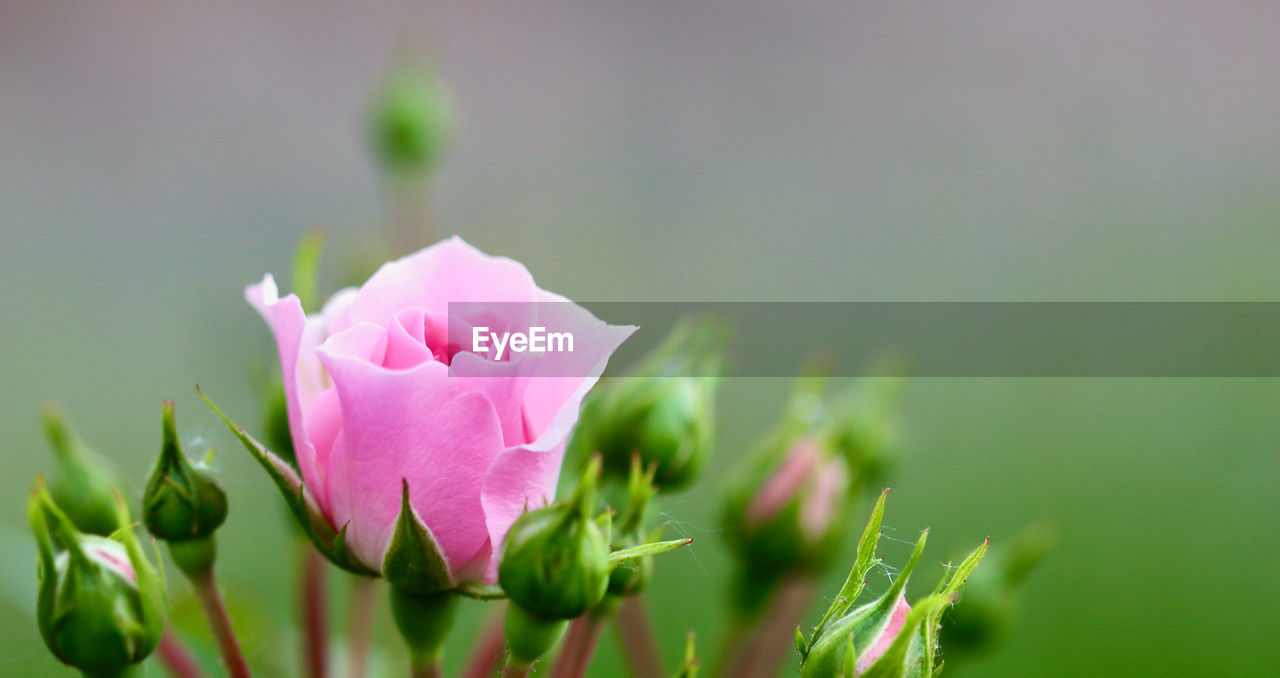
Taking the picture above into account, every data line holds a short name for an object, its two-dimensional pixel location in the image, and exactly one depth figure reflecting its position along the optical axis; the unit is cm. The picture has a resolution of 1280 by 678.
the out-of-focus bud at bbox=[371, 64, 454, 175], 97
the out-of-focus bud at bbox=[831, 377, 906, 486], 69
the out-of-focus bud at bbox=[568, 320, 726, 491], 65
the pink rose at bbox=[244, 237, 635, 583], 59
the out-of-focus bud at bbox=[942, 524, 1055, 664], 67
